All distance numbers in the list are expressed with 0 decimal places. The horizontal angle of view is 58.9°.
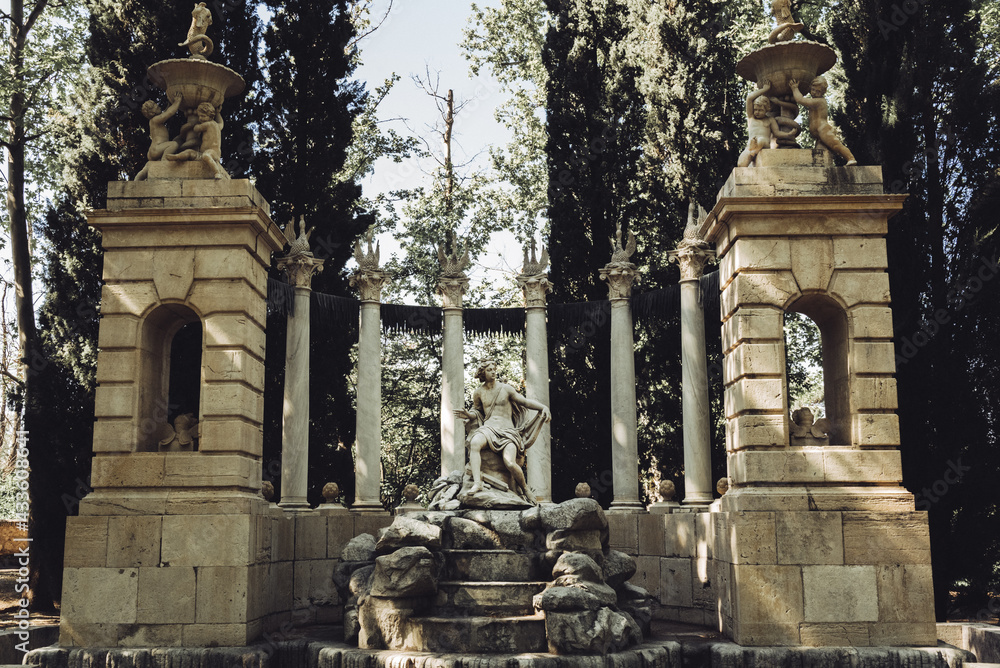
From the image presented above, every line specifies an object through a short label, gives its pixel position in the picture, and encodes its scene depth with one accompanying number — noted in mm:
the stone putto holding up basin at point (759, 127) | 14328
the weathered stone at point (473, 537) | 14266
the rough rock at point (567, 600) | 12141
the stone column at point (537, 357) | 20812
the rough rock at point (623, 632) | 12221
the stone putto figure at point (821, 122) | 14109
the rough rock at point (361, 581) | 13858
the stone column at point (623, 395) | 20641
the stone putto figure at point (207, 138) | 14617
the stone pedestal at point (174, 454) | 13188
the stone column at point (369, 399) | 20688
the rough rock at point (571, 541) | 13883
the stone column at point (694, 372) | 19297
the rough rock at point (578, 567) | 13125
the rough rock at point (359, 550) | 15273
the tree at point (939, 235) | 18078
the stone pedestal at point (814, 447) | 12906
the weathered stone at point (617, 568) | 14172
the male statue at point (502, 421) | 15633
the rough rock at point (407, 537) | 13672
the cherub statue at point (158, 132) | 14648
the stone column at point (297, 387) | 19922
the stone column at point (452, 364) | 21266
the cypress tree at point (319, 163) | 24016
